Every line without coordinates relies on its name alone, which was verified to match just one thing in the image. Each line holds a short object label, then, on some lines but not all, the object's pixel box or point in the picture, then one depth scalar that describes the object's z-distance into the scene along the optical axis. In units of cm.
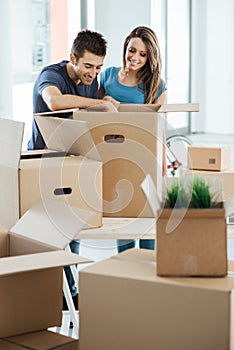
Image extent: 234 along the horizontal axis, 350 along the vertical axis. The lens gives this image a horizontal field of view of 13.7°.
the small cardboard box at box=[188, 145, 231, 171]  536
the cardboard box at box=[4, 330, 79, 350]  252
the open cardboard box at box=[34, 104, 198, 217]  344
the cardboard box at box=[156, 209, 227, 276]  227
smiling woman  451
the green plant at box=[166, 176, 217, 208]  232
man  397
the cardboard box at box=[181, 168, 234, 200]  497
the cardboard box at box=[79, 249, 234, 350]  216
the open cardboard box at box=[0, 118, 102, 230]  314
